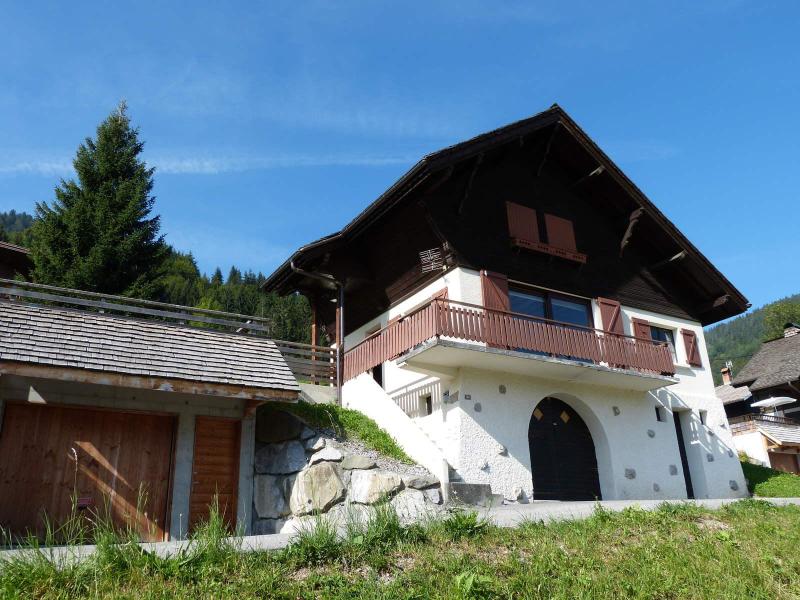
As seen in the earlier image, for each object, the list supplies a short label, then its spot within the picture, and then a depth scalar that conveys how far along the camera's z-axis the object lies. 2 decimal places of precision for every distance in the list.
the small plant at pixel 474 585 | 6.04
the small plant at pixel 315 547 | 6.60
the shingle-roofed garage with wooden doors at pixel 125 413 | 10.65
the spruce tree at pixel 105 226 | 20.17
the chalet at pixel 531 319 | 14.88
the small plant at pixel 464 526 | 7.71
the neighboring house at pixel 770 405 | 29.28
